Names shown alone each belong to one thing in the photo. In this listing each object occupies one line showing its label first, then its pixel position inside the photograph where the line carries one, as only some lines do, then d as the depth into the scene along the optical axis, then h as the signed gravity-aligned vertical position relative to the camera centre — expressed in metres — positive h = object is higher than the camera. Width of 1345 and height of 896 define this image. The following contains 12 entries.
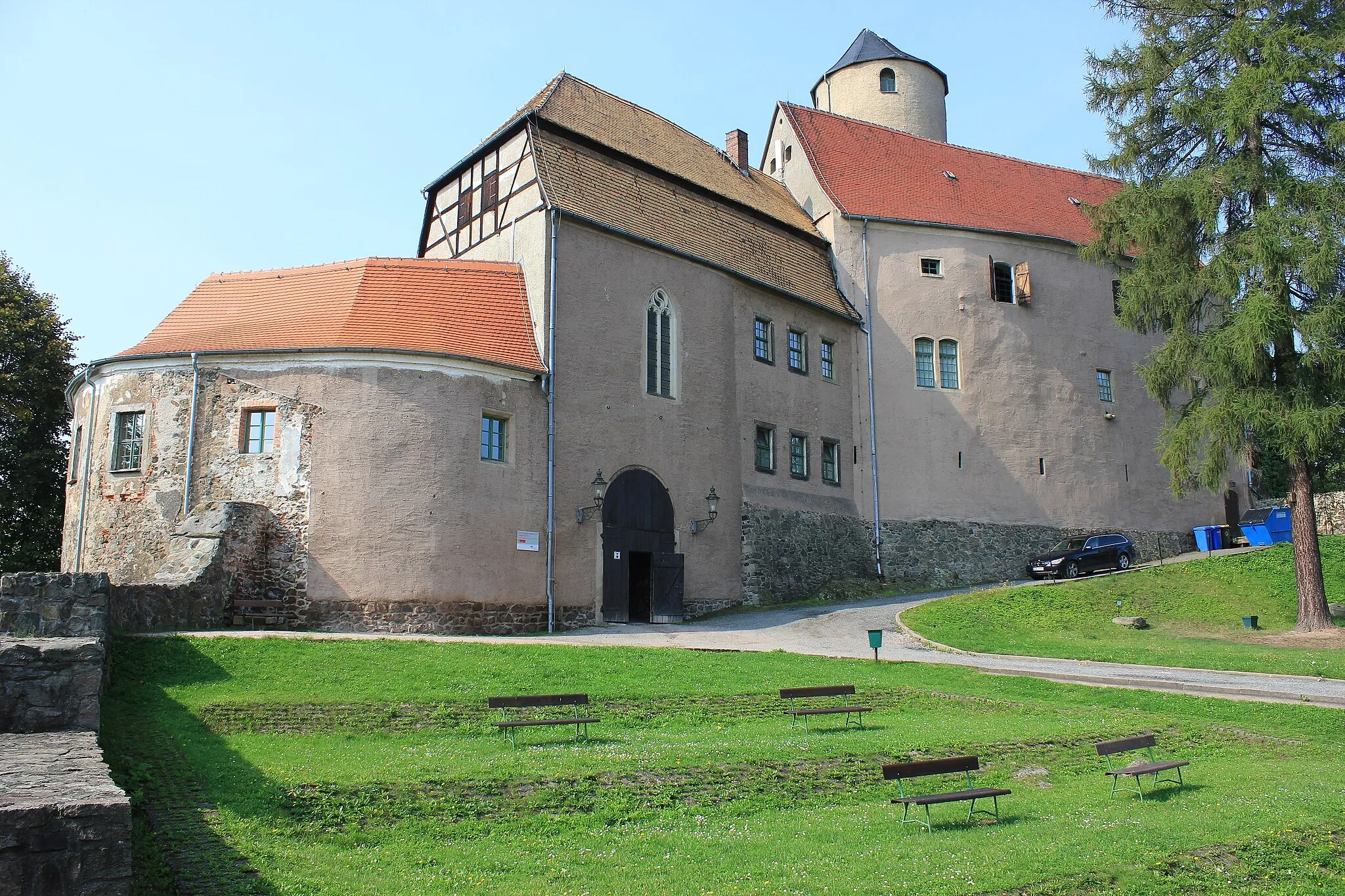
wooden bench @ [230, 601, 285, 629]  19.52 -0.32
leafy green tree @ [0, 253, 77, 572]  29.42 +4.63
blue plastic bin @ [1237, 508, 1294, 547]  32.47 +1.61
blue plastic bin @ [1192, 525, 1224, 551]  34.72 +1.44
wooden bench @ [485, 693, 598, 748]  11.38 -1.28
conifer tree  21.81 +7.79
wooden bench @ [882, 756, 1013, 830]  8.38 -1.57
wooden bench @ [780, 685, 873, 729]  12.38 -1.39
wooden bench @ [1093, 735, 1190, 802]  9.30 -1.61
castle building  20.89 +4.57
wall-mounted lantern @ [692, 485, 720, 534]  26.07 +2.04
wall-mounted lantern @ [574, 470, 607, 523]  23.44 +2.15
